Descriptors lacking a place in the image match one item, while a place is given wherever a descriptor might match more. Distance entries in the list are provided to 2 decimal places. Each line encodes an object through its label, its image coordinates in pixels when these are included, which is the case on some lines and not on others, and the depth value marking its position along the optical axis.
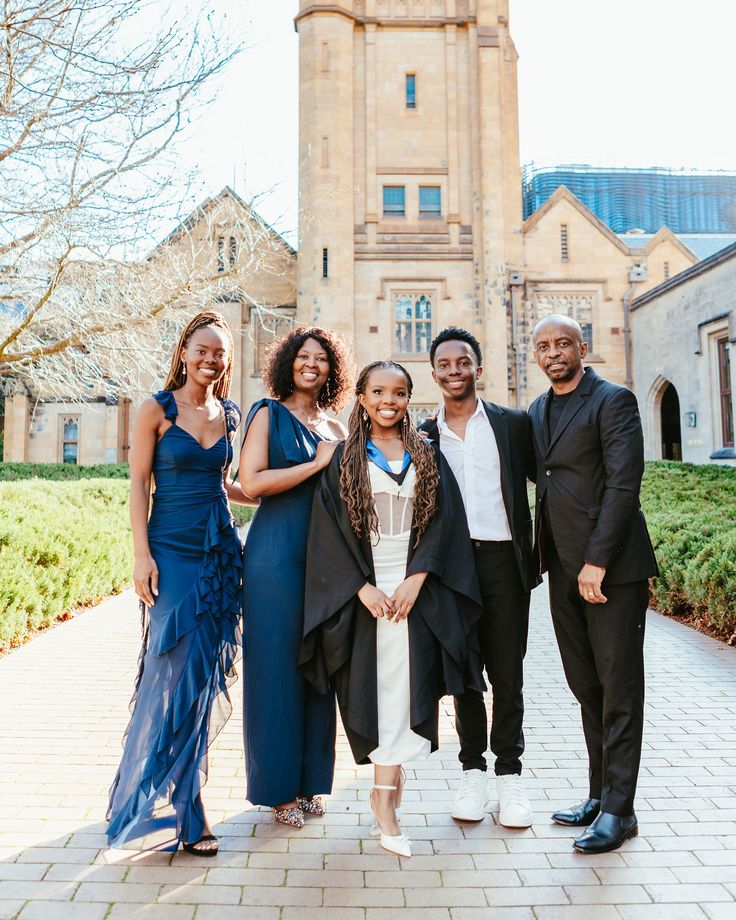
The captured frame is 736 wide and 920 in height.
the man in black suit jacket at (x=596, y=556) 3.08
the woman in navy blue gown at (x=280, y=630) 3.22
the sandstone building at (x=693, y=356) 17.66
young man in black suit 3.39
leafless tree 6.52
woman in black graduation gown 3.05
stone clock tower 22.91
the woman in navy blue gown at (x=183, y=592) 2.98
